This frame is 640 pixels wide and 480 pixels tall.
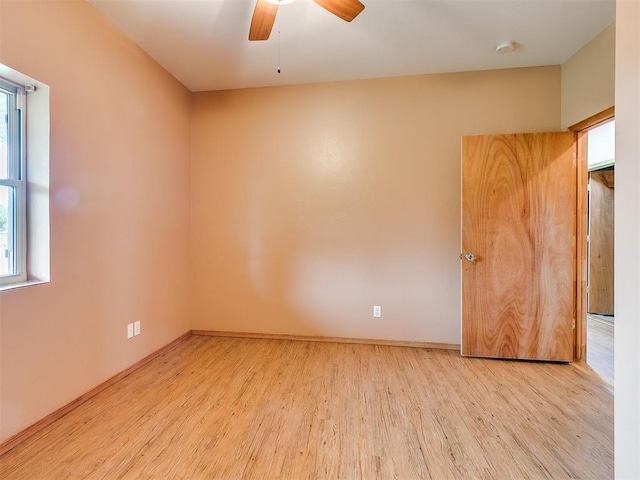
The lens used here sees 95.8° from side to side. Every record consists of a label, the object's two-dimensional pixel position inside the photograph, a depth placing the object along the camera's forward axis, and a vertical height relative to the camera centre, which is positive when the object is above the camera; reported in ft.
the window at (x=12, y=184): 5.50 +1.06
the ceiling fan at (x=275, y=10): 5.29 +4.35
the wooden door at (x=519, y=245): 8.51 -0.18
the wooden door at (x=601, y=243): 13.03 -0.18
